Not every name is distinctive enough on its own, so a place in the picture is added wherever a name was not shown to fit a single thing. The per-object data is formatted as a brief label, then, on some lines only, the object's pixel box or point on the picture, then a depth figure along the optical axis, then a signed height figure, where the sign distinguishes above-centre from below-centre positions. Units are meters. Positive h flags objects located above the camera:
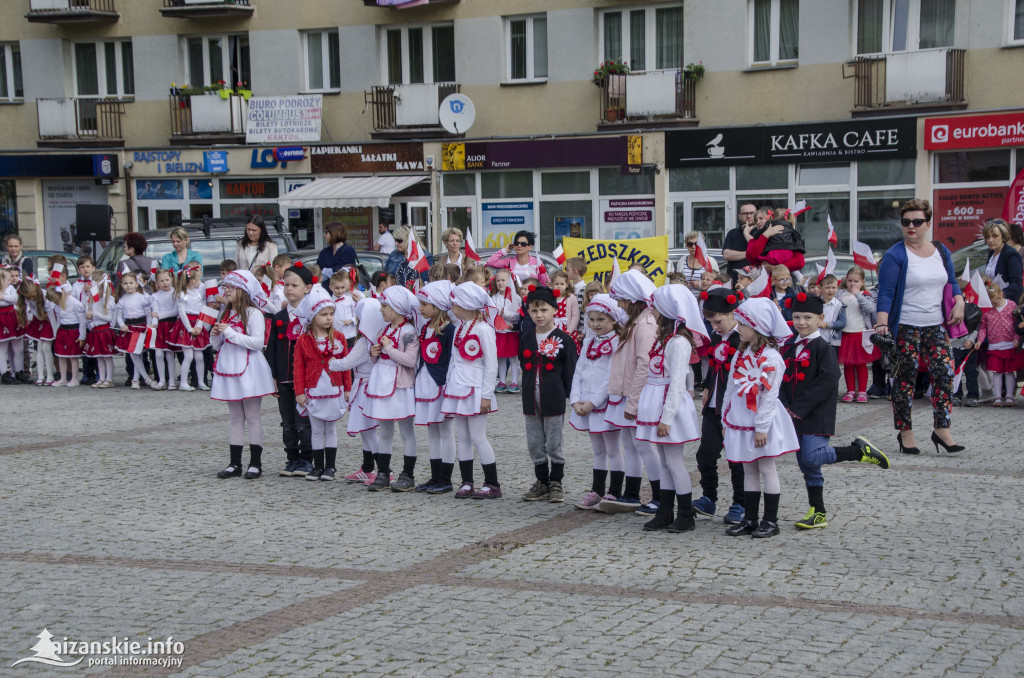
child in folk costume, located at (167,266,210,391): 16.62 -1.22
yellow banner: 14.84 -0.26
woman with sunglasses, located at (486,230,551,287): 15.42 -0.36
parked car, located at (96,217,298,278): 20.55 -0.06
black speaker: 26.88 +0.45
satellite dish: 27.58 +2.88
